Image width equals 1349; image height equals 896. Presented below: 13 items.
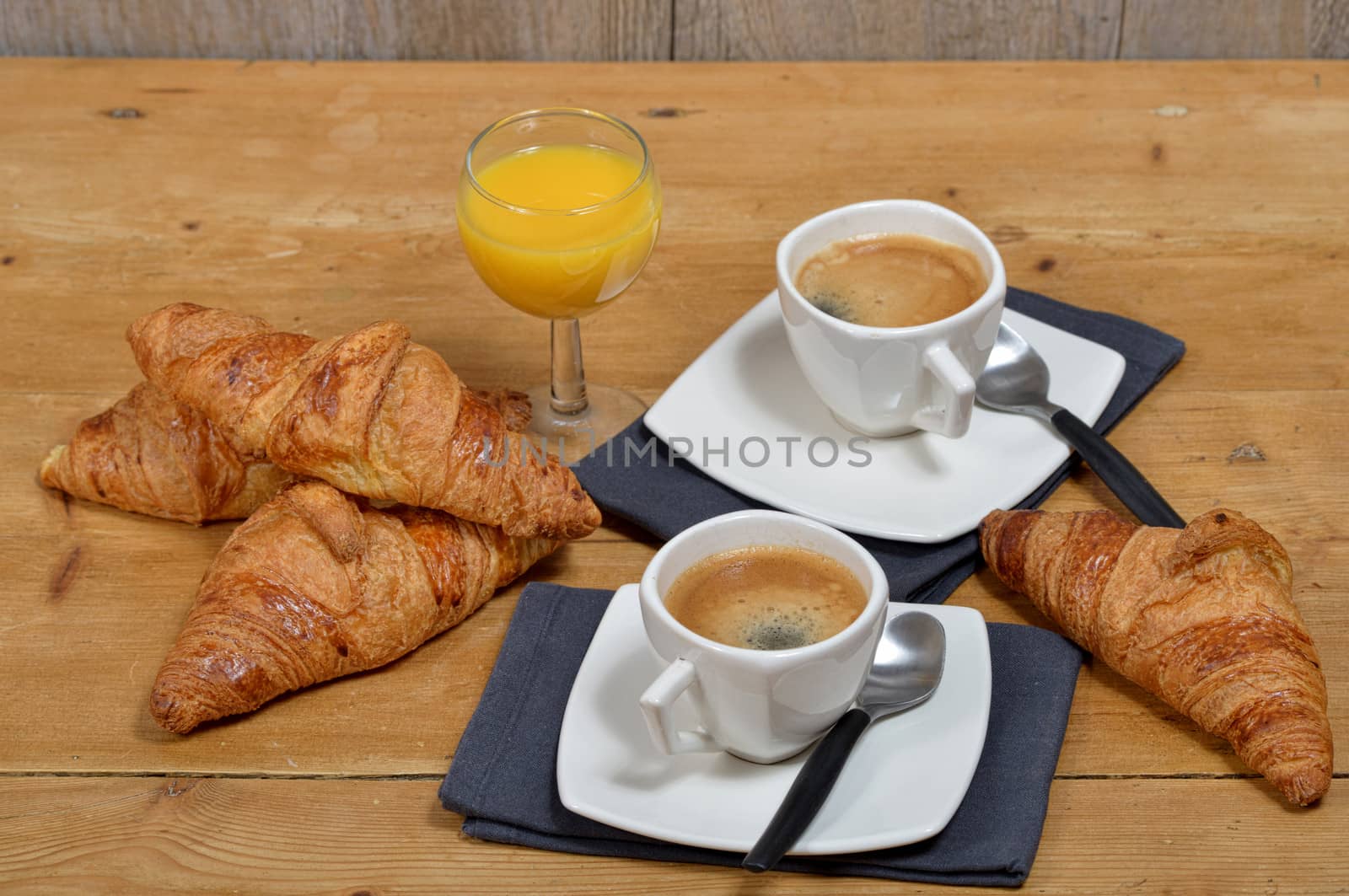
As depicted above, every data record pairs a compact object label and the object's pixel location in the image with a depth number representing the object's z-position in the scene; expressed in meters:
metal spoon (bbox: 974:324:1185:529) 1.05
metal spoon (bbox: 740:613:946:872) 0.91
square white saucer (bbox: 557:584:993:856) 0.93
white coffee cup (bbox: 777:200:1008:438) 1.05
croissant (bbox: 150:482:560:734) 0.99
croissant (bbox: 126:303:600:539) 1.01
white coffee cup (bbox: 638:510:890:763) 0.92
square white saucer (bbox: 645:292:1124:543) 1.06
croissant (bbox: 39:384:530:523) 1.06
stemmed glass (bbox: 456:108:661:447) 1.06
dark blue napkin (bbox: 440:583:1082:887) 0.94
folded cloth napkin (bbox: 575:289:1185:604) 1.04
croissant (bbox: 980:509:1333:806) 0.96
